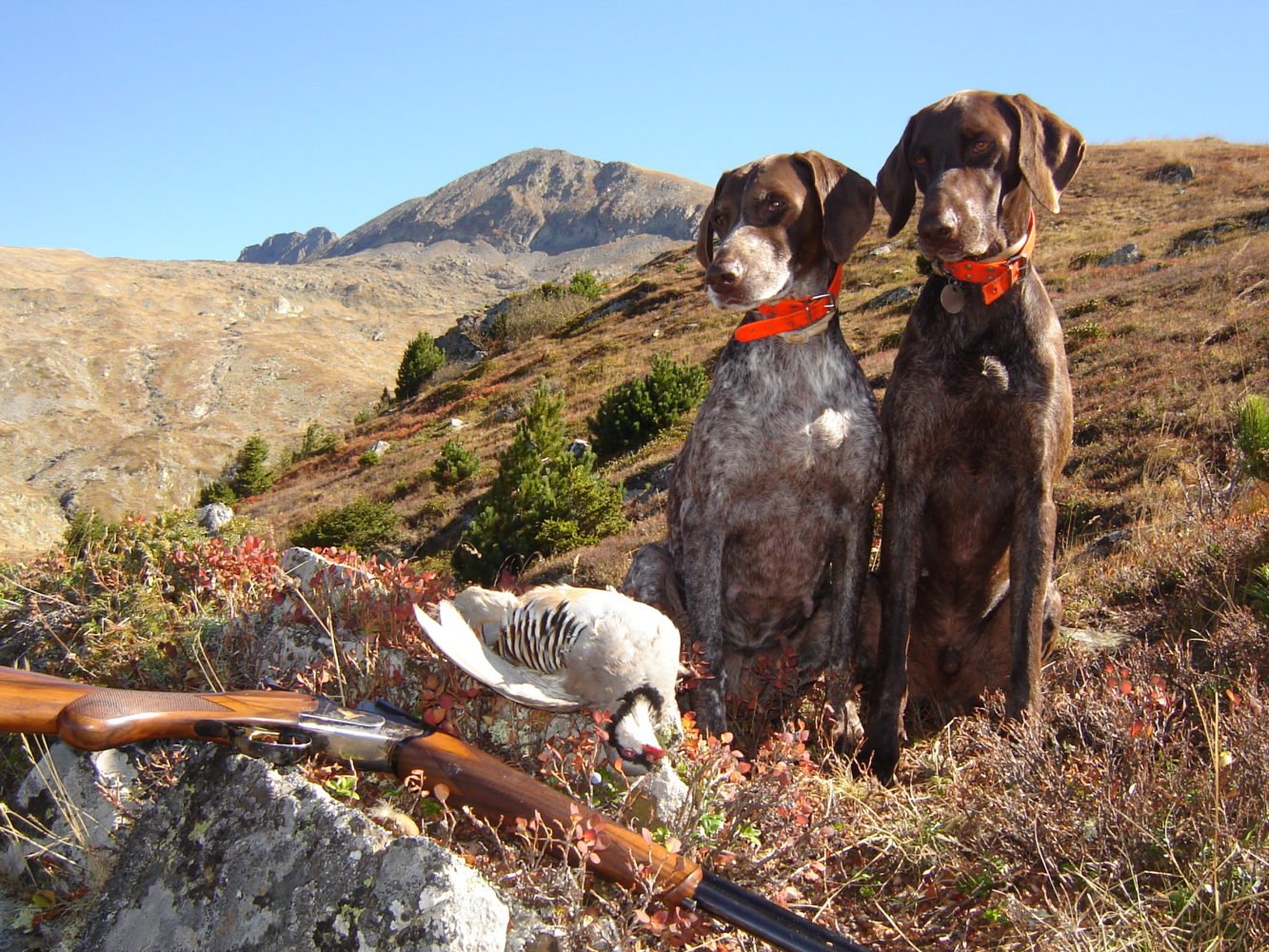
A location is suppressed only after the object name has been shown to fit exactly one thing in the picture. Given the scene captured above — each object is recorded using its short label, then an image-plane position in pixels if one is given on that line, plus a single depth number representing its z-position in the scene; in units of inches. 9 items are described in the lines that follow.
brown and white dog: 137.6
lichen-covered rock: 80.1
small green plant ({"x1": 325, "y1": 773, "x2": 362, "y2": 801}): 97.0
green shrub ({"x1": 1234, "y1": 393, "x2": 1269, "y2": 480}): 215.6
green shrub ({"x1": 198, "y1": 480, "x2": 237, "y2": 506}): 1156.5
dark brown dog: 127.6
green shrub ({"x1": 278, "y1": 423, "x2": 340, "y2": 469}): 1409.9
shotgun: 84.6
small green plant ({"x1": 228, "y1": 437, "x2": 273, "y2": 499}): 1238.3
